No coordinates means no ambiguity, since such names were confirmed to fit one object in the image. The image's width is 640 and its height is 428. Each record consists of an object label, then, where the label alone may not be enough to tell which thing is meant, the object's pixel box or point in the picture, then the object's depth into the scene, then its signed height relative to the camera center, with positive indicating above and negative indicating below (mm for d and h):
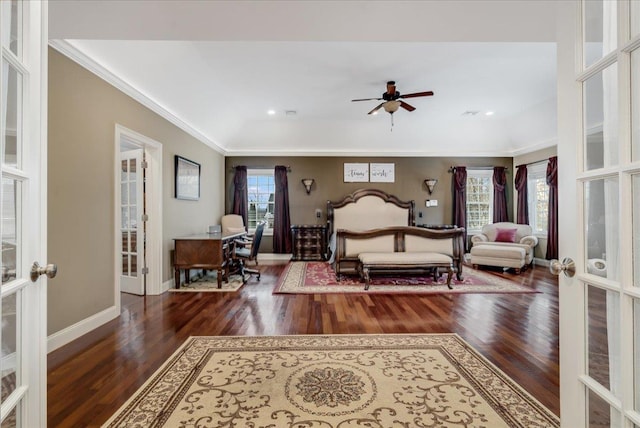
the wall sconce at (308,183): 6758 +737
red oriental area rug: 4020 -1038
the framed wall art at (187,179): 4457 +590
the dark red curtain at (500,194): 6797 +471
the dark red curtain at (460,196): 6758 +428
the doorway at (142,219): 3865 -50
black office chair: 4426 -572
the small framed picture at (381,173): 6891 +981
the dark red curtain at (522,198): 6391 +355
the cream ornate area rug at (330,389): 1540 -1069
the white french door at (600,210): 757 +12
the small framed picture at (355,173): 6883 +982
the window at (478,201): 7094 +323
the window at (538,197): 6094 +371
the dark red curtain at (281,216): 6676 -27
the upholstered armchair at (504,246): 5188 -589
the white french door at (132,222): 3863 -90
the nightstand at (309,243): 6484 -627
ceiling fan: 4043 +1628
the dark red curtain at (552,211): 5441 +55
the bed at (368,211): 6535 +80
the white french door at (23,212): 806 +11
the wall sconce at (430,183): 6820 +734
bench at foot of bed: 4148 -693
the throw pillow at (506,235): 5738 -417
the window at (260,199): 6961 +382
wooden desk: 4160 -557
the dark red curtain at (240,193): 6652 +503
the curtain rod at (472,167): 6859 +1112
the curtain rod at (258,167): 6753 +1117
